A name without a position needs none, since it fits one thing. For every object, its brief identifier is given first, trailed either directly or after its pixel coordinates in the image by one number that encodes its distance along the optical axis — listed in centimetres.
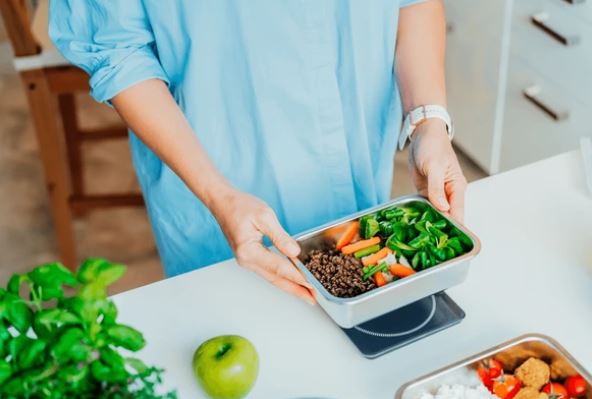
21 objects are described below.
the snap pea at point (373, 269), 95
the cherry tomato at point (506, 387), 90
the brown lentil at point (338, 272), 94
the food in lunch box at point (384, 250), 95
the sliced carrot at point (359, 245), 99
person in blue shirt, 106
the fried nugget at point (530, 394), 89
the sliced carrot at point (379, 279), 94
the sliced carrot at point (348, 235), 101
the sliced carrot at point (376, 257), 97
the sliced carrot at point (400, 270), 95
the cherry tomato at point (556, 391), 89
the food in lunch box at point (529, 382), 89
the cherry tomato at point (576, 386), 88
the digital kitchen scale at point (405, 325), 97
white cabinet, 200
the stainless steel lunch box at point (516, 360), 88
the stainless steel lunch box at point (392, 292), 90
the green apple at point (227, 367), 89
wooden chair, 188
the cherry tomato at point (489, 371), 90
